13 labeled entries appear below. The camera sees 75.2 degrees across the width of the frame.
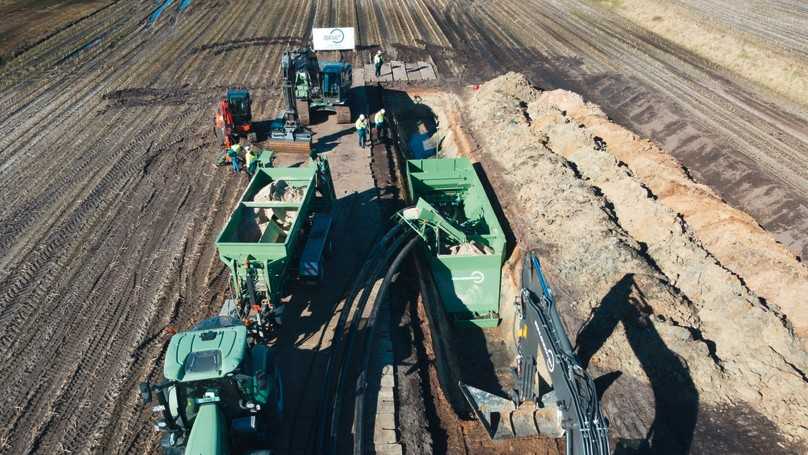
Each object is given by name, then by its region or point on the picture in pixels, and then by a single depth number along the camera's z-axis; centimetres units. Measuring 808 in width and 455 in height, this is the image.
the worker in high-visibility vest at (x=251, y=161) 1587
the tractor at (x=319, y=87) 2152
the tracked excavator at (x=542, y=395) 649
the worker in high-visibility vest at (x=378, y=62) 2695
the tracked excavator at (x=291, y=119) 1947
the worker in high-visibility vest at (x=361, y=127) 1961
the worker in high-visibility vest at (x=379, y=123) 2003
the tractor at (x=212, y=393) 731
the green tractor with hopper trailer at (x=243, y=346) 742
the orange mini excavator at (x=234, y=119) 1936
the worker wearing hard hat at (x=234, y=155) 1750
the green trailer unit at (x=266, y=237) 1090
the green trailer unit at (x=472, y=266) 1298
